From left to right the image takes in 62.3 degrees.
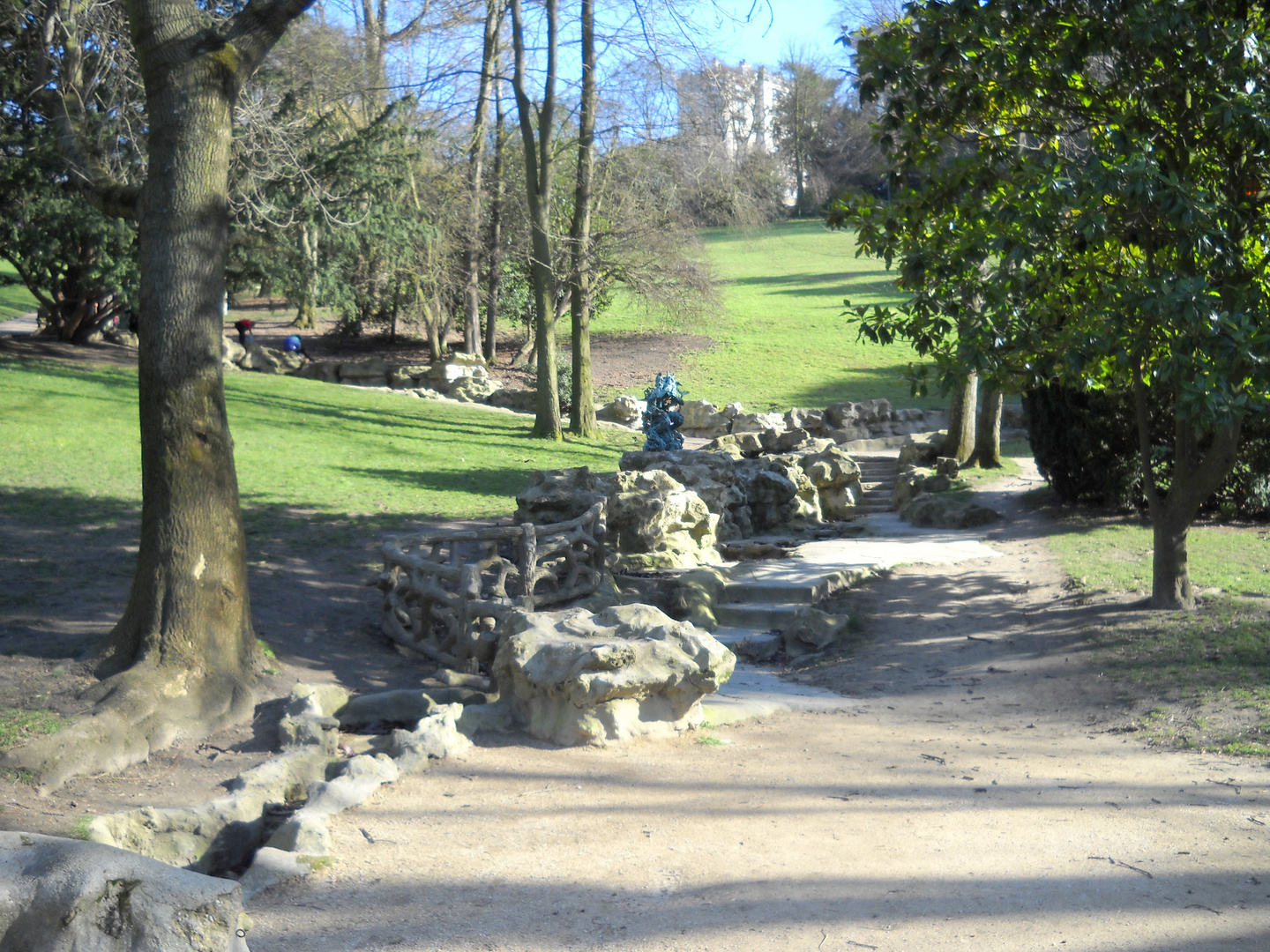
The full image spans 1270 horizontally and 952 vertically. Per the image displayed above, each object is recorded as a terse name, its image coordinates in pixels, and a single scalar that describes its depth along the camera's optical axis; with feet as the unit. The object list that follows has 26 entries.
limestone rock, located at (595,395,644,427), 87.15
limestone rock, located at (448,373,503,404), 90.89
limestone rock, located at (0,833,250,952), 8.61
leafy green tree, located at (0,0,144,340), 35.01
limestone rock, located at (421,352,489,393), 93.30
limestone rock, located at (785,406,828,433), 78.02
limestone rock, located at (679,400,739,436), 83.10
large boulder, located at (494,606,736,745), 19.33
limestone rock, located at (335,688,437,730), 21.95
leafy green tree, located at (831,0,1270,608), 22.43
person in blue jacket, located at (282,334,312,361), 101.30
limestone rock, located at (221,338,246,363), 89.76
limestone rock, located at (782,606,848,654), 30.60
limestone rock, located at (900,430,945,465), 62.95
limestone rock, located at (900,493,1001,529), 46.32
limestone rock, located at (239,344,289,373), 92.99
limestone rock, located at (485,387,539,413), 88.60
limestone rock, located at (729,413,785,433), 75.96
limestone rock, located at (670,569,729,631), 31.96
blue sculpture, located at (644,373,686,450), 53.26
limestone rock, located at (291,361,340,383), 96.68
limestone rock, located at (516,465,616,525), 38.52
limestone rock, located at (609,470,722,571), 36.73
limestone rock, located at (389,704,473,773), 18.03
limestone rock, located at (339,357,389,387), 98.58
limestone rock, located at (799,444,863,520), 51.75
